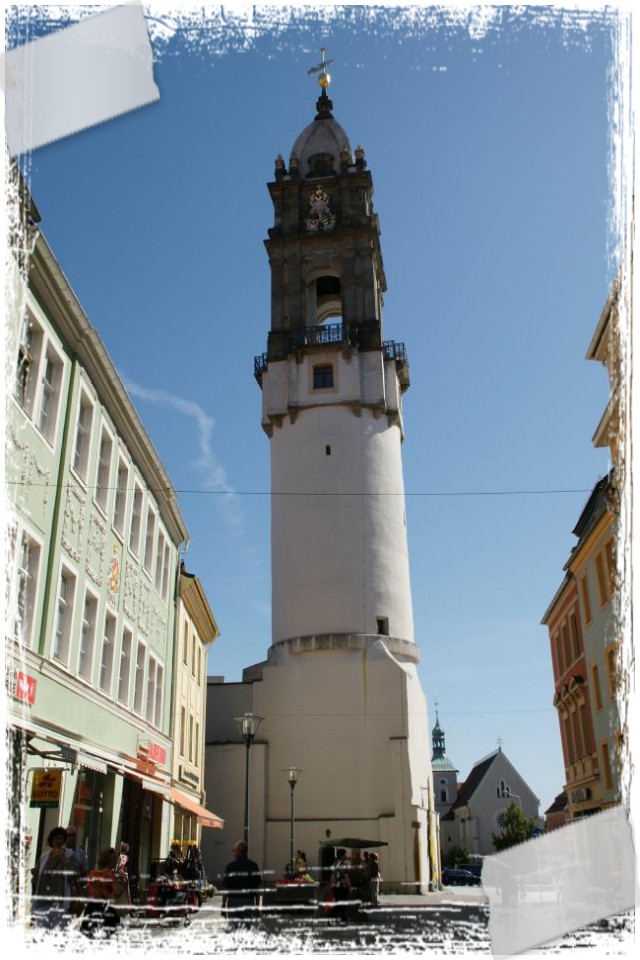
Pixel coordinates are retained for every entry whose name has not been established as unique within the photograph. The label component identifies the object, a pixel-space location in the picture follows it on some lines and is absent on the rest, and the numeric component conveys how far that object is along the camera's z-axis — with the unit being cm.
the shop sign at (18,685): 1354
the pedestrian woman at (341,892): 1892
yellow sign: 1403
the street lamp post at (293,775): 2948
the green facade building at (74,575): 1412
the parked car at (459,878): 6044
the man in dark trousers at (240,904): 1134
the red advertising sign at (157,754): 2383
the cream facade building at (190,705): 2845
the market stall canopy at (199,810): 2510
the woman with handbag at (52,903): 938
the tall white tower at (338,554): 3556
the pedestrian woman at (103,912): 839
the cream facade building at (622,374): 1953
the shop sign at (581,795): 3016
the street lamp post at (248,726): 2214
